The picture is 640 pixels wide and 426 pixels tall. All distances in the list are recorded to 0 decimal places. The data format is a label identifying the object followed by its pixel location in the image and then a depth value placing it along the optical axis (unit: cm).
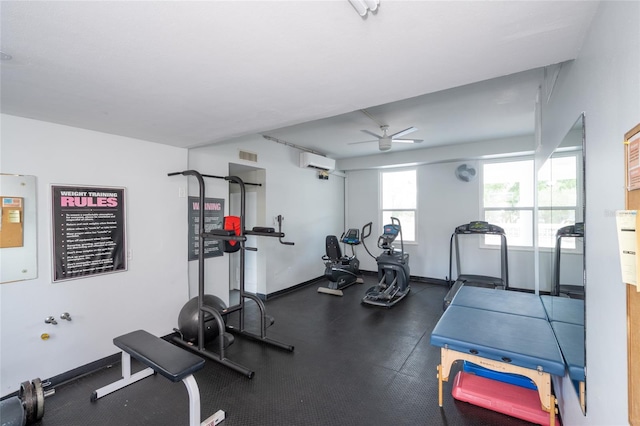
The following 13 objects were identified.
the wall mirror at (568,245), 144
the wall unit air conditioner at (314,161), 537
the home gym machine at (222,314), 271
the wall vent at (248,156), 430
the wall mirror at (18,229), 218
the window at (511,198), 497
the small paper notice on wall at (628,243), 78
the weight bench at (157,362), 177
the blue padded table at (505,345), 174
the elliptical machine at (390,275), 464
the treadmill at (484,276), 473
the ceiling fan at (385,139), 397
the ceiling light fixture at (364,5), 107
